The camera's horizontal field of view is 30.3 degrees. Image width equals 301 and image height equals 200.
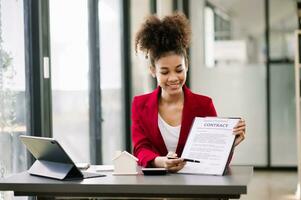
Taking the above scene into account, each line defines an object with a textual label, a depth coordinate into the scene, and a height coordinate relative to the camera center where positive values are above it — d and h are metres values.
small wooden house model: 2.10 -0.35
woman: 2.27 -0.12
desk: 1.80 -0.38
